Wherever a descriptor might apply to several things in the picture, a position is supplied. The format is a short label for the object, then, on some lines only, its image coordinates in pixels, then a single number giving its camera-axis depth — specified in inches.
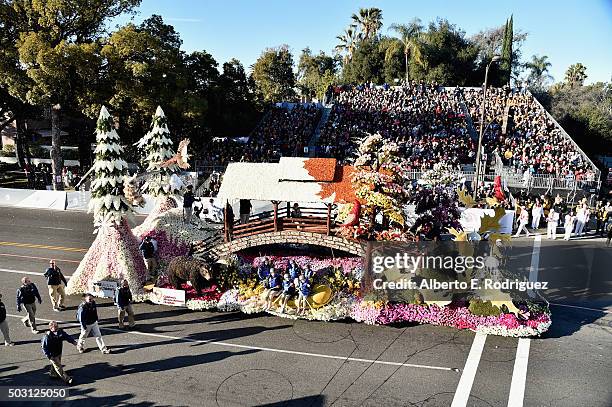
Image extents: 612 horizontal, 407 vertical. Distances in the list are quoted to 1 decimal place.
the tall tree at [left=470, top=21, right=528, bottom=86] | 2738.7
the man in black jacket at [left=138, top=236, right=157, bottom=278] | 684.7
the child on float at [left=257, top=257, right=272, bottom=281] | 625.6
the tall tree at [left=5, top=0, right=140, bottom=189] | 1188.5
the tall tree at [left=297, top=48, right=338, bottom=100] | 3240.7
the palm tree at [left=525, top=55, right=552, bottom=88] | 2977.4
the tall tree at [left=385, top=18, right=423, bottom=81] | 2482.8
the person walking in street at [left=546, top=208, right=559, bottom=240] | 933.4
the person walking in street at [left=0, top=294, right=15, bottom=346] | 501.4
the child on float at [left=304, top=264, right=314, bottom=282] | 604.7
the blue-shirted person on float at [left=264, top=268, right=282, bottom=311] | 603.5
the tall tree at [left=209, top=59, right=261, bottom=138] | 1760.6
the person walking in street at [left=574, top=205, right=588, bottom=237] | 959.6
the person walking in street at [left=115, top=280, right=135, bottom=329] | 549.3
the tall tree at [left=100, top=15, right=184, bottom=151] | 1282.0
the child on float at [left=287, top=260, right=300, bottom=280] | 609.3
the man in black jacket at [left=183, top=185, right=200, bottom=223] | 828.6
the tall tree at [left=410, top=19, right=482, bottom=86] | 2529.5
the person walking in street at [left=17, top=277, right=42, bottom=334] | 539.2
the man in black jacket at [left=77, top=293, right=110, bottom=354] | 495.8
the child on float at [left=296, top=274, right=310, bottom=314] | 589.9
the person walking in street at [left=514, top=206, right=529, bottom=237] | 961.5
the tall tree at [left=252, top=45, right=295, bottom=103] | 2801.7
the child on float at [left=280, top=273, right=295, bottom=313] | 598.9
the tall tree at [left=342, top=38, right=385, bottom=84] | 2682.1
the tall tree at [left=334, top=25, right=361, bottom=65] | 3221.0
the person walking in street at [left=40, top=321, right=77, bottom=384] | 438.3
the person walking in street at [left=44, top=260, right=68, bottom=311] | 591.4
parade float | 577.0
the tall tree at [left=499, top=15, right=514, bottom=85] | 2610.7
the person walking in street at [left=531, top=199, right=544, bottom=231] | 1011.3
